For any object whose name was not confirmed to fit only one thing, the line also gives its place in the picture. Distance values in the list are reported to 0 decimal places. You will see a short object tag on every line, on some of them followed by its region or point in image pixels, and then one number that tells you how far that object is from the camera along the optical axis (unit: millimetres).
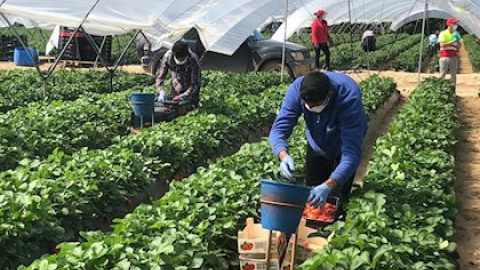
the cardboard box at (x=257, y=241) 3949
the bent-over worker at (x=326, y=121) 4109
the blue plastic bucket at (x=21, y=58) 23484
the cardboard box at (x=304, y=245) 4152
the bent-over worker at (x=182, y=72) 8734
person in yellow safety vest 15555
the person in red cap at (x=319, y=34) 17766
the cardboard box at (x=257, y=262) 3887
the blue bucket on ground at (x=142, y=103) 8133
